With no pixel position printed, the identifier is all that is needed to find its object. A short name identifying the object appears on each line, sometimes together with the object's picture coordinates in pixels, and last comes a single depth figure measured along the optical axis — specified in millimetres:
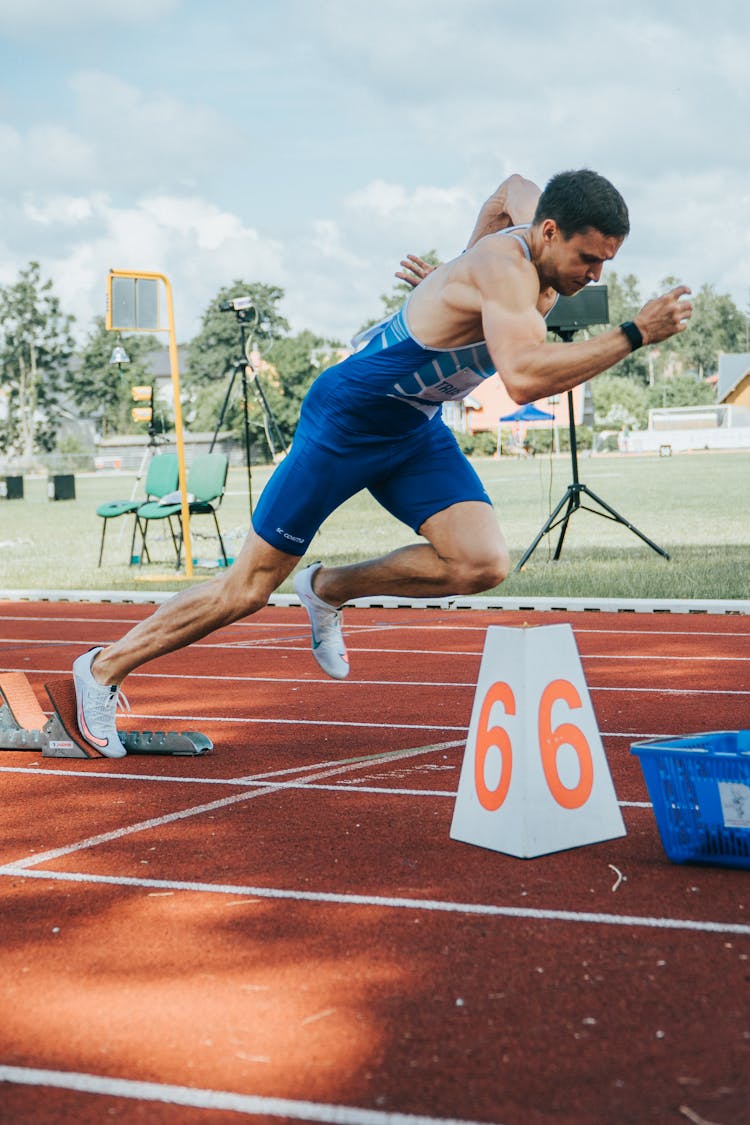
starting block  5133
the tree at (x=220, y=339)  88312
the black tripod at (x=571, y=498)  12055
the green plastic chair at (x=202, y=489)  13836
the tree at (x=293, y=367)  55969
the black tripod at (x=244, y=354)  13349
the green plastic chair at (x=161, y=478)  14984
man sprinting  3941
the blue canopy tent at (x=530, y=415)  31794
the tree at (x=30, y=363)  70562
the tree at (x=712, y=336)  103375
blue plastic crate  3451
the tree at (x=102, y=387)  76312
